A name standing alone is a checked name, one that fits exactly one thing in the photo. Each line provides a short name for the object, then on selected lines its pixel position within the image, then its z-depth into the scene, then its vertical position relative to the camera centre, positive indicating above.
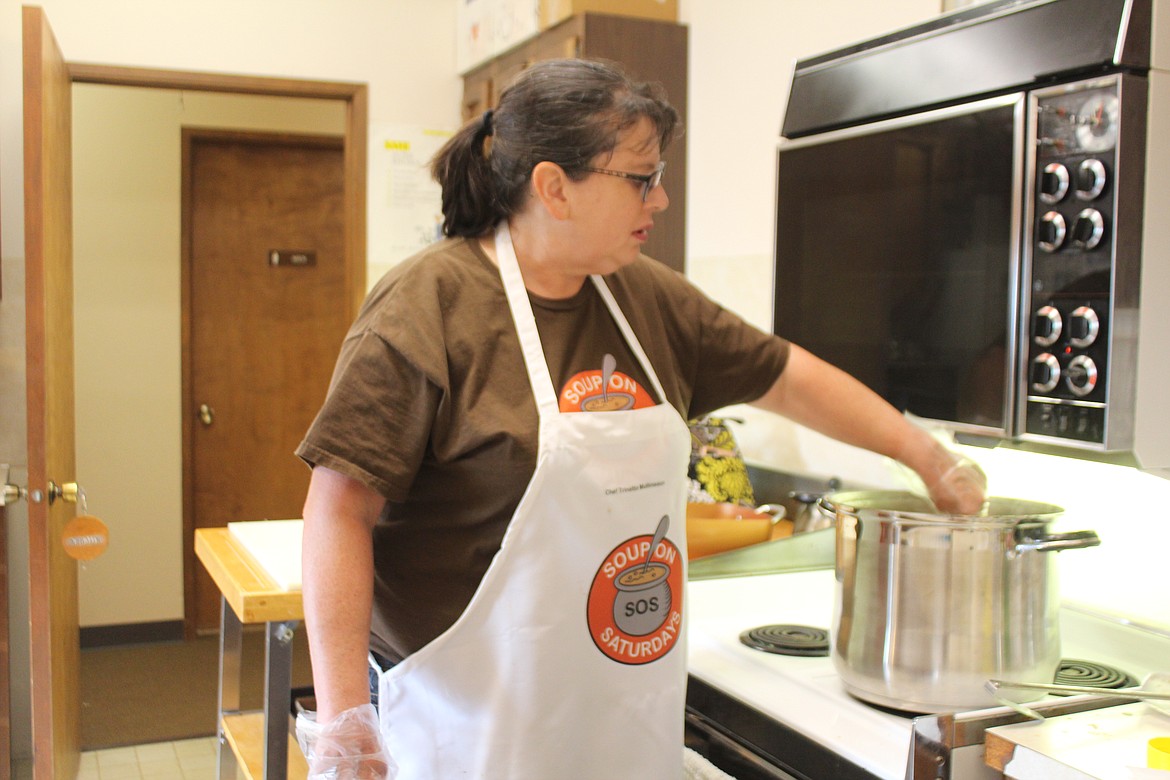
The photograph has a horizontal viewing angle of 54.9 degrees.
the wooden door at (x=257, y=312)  4.59 +0.09
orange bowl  2.00 -0.35
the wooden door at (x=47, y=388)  2.40 -0.13
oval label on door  2.45 -0.45
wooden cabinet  2.91 +0.73
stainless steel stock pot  1.21 -0.29
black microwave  1.19 +0.15
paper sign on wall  3.69 +0.46
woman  1.21 -0.16
